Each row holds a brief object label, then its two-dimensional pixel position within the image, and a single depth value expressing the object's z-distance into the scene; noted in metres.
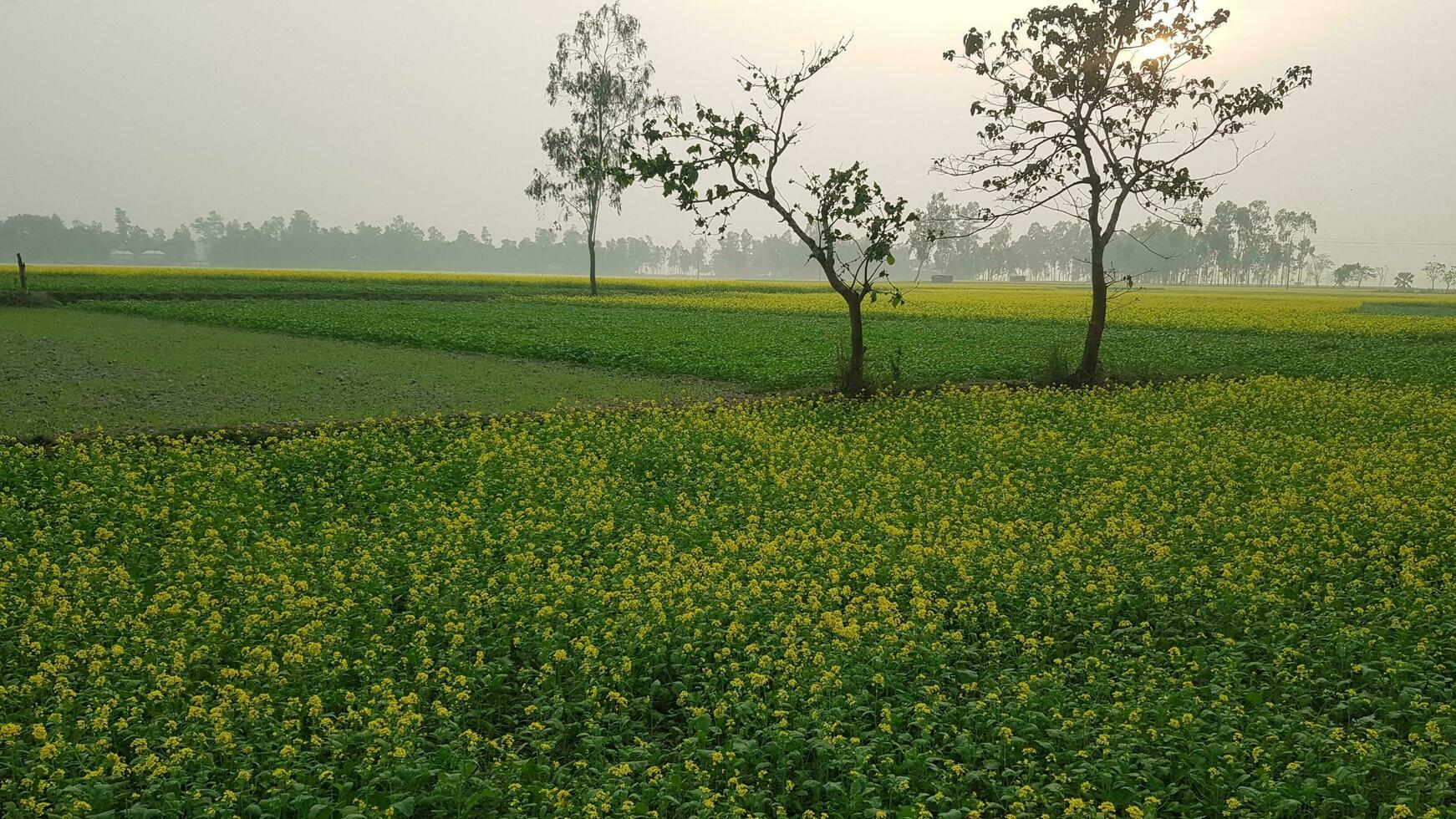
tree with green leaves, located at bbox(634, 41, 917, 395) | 18.25
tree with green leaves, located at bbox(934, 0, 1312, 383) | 20.84
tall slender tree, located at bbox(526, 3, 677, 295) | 63.50
